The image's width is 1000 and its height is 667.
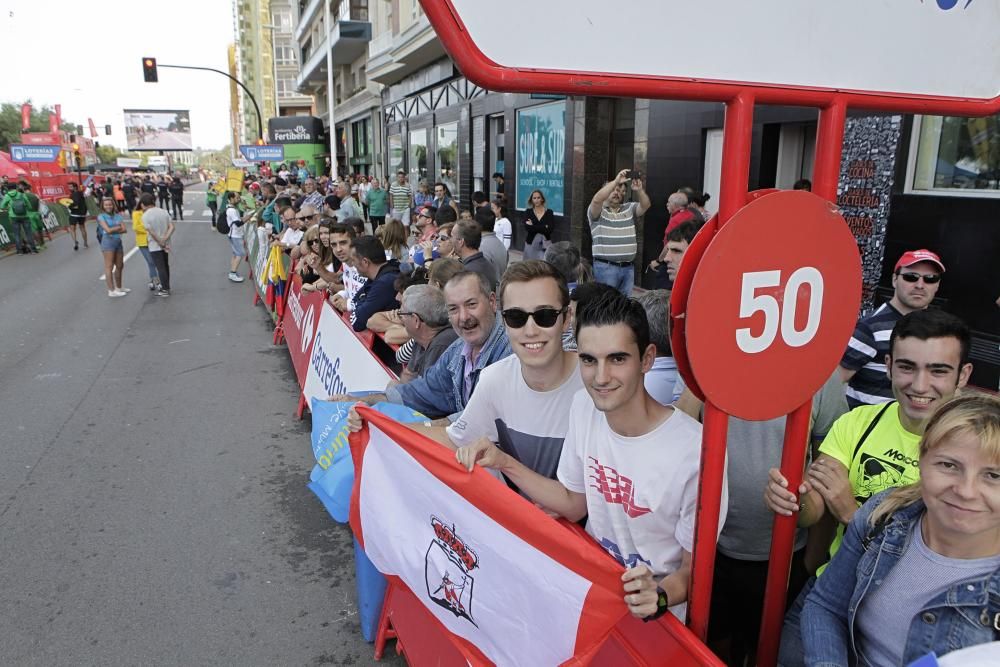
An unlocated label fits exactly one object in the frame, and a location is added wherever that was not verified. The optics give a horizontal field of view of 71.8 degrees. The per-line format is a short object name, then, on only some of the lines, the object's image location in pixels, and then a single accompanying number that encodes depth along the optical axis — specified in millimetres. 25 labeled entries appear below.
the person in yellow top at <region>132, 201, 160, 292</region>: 13320
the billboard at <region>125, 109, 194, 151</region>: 111000
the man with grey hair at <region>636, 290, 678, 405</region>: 2893
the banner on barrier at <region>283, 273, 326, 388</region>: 6953
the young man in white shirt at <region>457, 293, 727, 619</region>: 2010
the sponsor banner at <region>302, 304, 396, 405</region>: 4691
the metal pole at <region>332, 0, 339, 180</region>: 25727
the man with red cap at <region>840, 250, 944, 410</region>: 3598
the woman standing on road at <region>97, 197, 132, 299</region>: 12867
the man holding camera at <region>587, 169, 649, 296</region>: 8531
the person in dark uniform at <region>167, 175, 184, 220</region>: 35594
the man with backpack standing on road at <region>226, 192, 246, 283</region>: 15547
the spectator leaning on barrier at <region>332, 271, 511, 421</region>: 3401
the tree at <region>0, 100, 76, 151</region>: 70438
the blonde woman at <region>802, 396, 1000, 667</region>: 1517
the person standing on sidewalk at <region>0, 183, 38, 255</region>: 20000
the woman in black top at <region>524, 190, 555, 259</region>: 11867
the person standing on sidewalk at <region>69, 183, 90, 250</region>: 21884
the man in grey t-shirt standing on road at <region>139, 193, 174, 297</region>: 12828
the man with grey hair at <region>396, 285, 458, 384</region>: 4180
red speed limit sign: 1480
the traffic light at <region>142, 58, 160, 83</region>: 29672
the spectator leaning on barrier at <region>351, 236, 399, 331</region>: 5828
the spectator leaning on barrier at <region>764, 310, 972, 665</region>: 2102
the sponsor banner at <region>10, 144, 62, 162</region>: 35188
